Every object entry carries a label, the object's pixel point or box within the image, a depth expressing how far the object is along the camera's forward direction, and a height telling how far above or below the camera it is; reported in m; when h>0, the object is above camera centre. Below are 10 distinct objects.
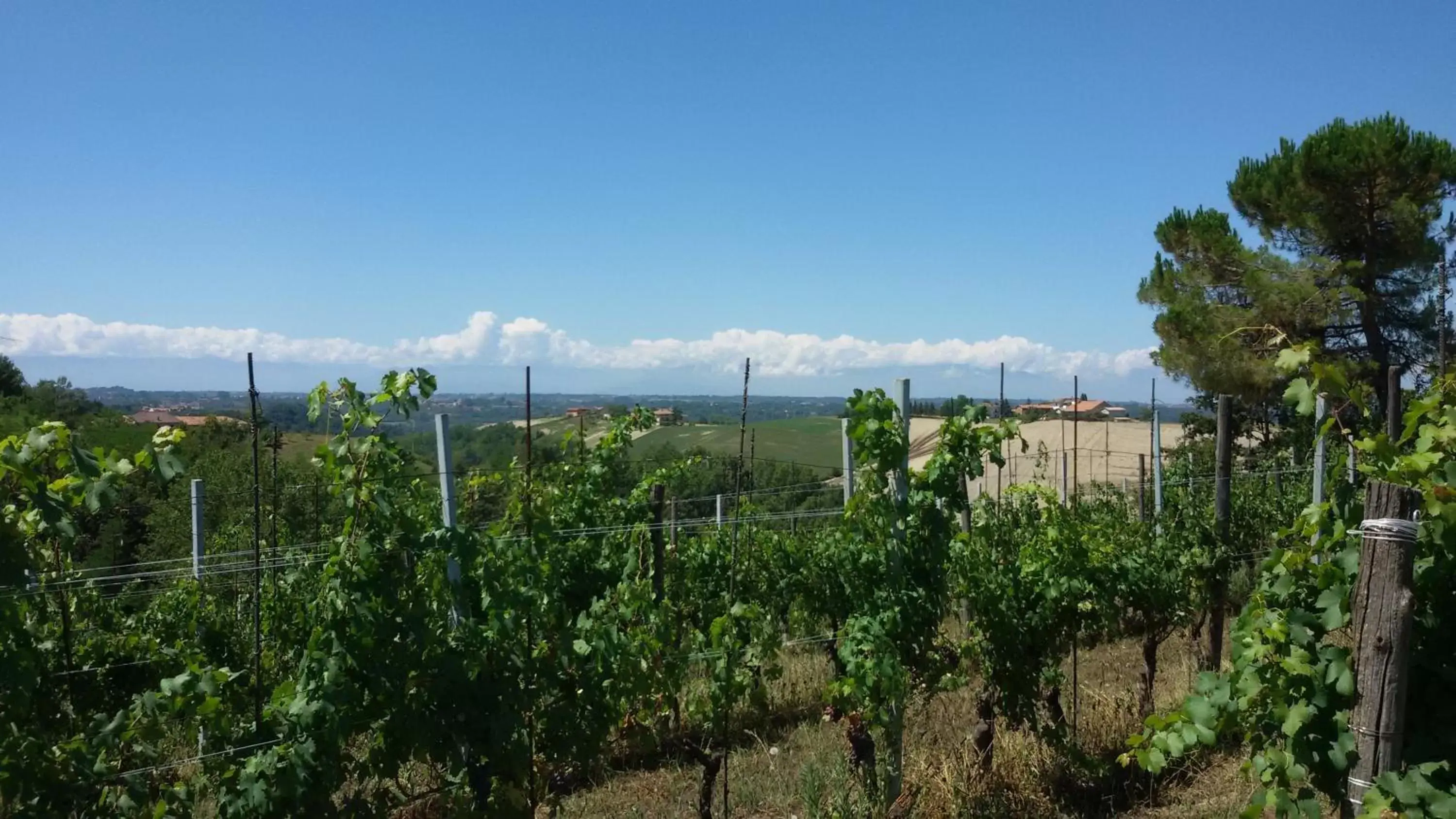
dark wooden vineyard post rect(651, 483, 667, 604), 5.42 -1.05
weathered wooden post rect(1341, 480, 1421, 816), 2.21 -0.58
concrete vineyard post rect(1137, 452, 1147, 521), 8.61 -1.04
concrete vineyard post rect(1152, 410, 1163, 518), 7.91 -0.77
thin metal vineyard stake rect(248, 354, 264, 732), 2.85 -0.73
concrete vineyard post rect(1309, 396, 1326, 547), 6.34 -0.71
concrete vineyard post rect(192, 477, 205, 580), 5.75 -0.90
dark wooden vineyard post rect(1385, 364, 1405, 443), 5.02 -0.11
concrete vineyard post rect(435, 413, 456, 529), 4.02 -0.36
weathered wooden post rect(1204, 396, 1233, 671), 5.69 -0.83
